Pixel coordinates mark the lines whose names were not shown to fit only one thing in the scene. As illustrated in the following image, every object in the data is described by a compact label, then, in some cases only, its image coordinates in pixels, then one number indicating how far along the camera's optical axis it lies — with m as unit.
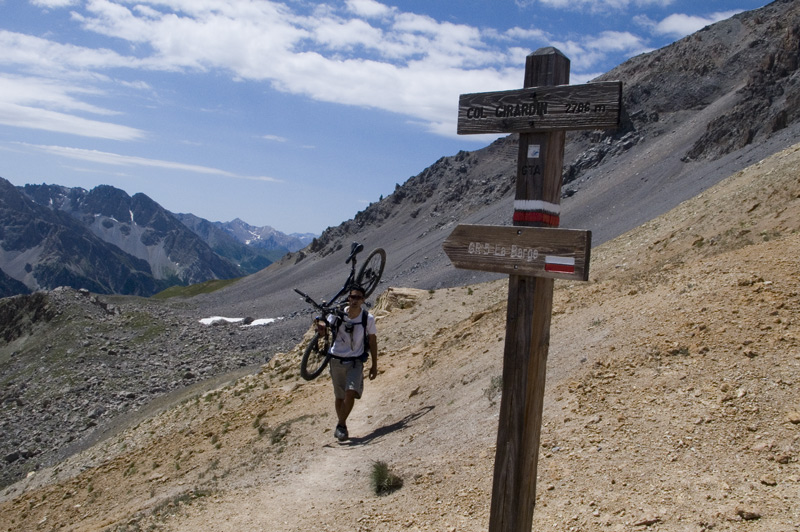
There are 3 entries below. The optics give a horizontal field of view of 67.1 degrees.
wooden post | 4.27
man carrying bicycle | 9.97
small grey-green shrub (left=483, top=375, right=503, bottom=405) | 8.71
